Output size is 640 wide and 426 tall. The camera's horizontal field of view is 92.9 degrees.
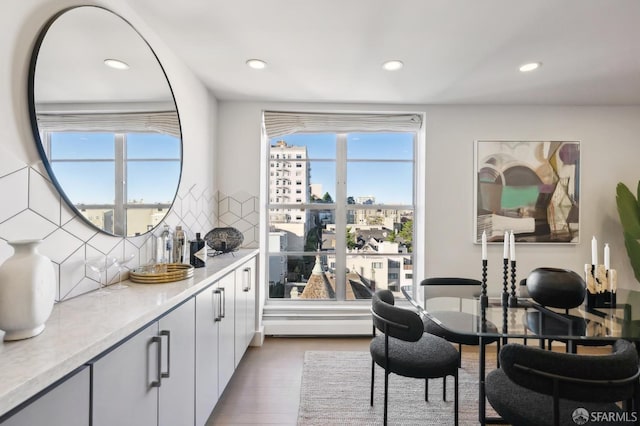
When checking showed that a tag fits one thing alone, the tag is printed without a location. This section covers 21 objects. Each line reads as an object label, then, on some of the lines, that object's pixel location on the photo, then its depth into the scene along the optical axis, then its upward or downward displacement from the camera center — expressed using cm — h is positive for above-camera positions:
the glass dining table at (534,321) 145 -58
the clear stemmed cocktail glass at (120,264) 148 -29
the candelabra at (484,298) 189 -54
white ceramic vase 80 -23
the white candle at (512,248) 177 -20
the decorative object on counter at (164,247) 191 -23
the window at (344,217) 343 -6
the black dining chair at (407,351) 161 -82
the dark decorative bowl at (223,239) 253 -24
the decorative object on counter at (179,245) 199 -23
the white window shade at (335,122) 319 +95
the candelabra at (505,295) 188 -53
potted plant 286 -6
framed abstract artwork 312 +22
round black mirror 122 +43
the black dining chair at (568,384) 110 -64
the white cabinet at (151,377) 94 -61
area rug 195 -132
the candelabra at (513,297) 188 -54
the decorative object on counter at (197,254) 198 -29
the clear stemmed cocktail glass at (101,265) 136 -26
